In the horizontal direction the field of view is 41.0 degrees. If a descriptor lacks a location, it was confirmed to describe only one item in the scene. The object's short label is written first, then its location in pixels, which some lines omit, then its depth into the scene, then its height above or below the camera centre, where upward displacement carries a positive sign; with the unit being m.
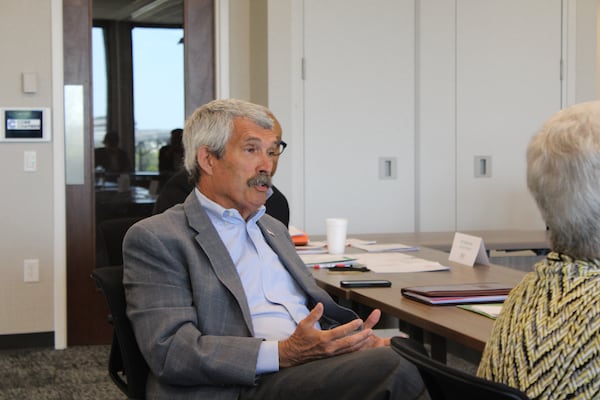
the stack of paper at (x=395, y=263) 2.79 -0.32
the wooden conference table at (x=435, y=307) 1.84 -0.35
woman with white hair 1.20 -0.17
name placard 2.94 -0.28
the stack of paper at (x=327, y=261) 2.92 -0.32
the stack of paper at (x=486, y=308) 1.98 -0.34
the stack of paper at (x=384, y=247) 3.39 -0.31
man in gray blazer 1.83 -0.32
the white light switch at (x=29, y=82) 4.80 +0.56
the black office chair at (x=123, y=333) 2.02 -0.40
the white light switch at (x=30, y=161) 4.85 +0.09
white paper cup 3.24 -0.24
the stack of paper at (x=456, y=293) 2.15 -0.33
